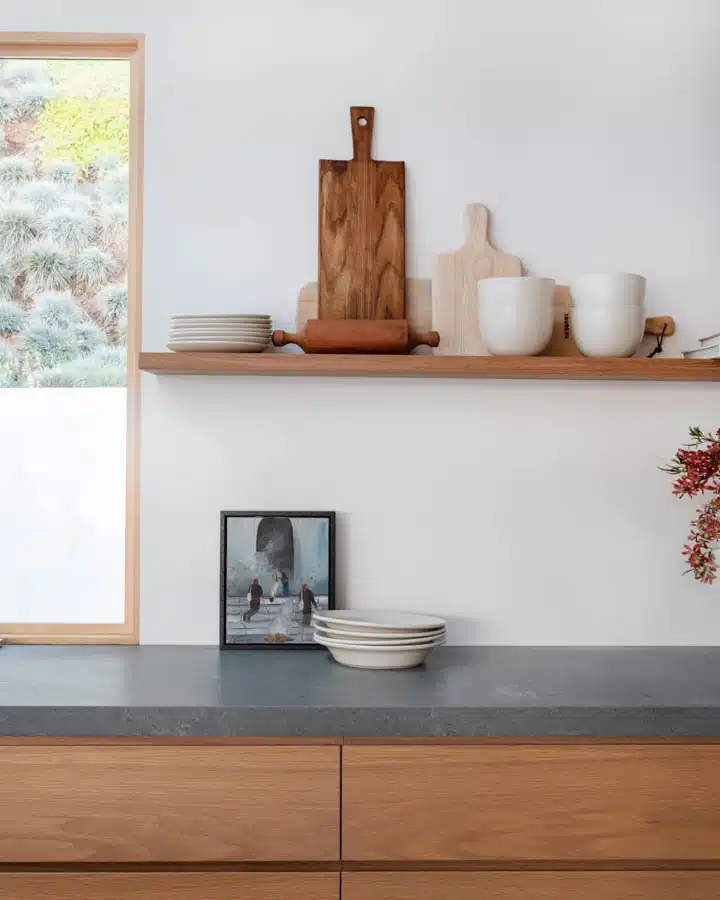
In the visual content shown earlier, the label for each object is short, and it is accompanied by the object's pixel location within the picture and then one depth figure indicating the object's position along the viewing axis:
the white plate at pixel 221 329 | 1.97
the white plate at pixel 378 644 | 1.85
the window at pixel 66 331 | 2.19
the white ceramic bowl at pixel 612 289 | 2.01
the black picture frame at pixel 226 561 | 2.08
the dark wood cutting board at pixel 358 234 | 2.15
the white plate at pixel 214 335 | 1.97
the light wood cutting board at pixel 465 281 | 2.14
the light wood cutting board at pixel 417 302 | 2.15
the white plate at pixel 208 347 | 1.97
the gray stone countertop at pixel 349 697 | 1.59
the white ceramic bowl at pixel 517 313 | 1.98
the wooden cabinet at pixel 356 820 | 1.58
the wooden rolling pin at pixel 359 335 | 2.03
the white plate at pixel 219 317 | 1.97
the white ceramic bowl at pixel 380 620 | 1.85
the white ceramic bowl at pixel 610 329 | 2.01
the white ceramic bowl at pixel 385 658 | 1.86
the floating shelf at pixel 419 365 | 1.97
